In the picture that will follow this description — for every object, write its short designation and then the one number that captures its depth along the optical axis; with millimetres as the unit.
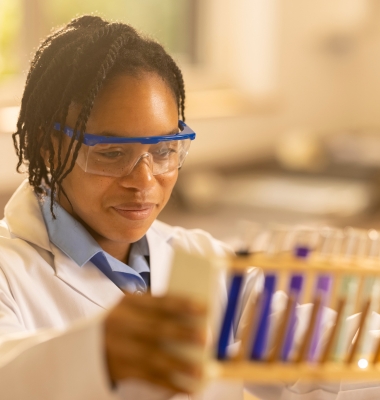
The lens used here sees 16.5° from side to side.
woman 1429
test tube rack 1210
